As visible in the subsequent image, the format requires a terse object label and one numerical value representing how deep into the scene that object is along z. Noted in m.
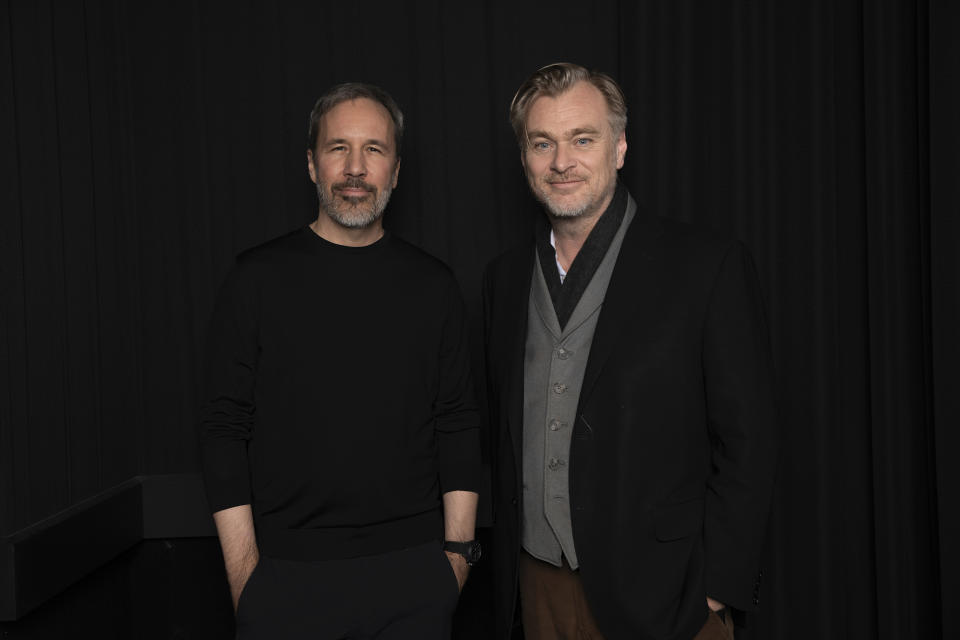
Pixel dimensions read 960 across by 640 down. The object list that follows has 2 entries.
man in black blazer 1.59
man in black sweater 1.78
